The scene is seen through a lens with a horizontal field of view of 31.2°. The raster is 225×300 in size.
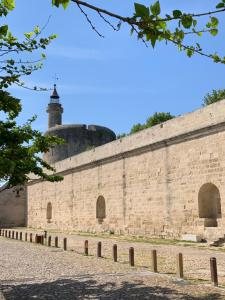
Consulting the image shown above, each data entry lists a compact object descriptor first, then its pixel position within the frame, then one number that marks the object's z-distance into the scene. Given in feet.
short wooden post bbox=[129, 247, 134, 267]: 29.86
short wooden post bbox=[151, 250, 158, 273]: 27.07
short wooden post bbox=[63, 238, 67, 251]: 42.51
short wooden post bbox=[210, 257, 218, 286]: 22.33
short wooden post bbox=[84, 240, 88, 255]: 38.08
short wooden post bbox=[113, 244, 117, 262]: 32.30
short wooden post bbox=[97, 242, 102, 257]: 35.86
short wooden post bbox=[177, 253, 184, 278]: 24.89
